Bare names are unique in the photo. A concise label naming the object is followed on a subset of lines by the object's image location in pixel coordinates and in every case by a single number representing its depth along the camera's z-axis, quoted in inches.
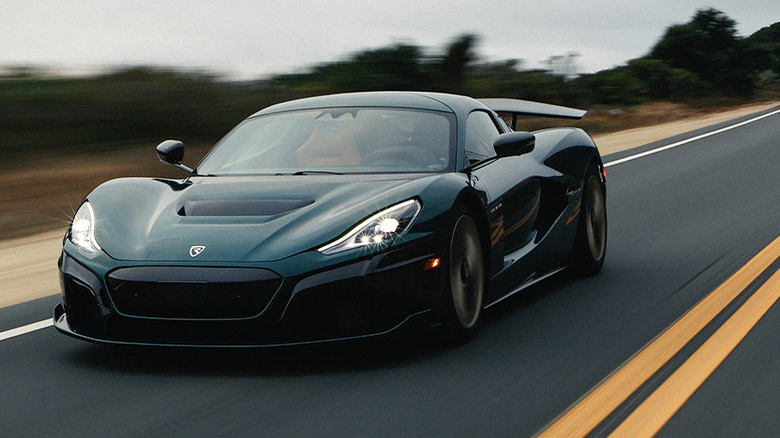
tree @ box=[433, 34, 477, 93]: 1026.0
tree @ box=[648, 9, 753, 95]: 2610.7
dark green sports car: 186.1
